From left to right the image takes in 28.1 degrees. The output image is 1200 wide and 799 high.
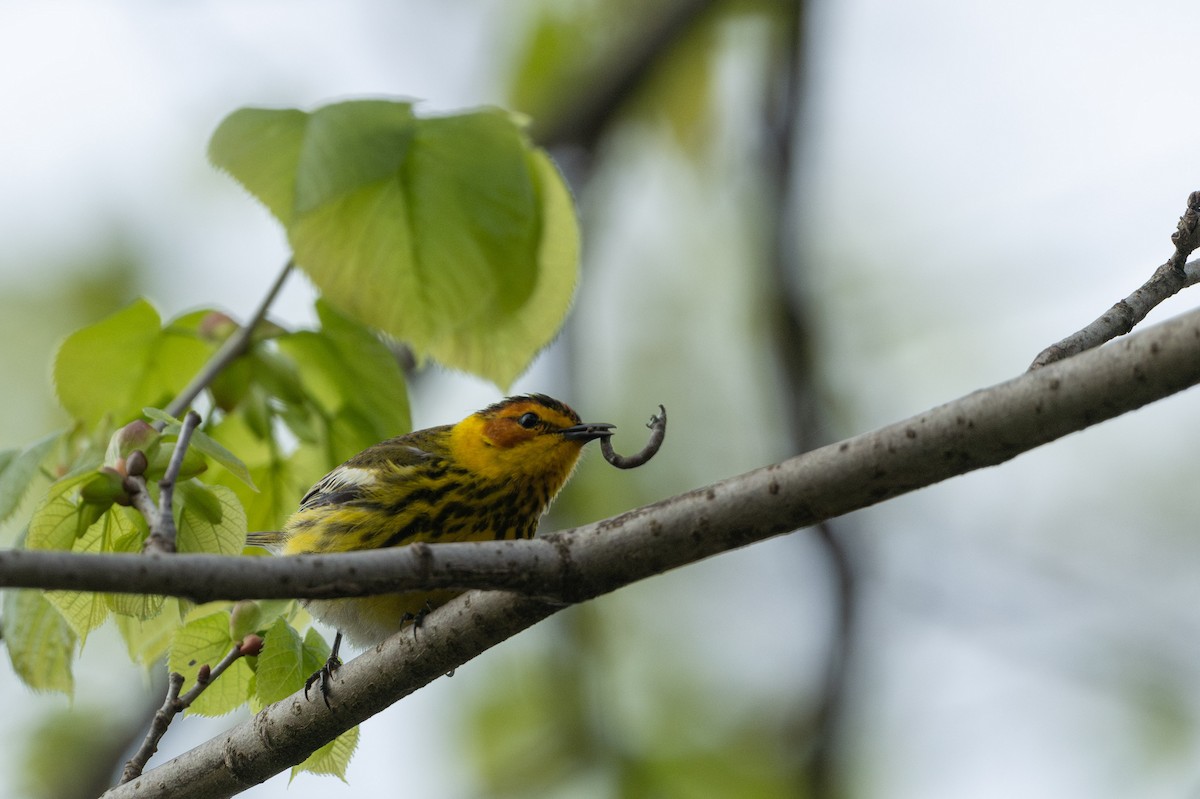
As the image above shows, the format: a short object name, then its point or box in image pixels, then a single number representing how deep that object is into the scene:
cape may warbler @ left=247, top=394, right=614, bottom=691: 7.89
